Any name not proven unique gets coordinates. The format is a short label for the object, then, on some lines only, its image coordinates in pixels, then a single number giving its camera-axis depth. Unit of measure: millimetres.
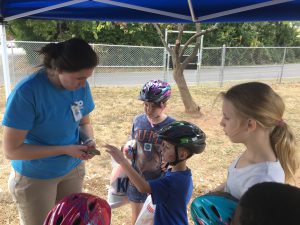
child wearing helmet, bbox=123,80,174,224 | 2840
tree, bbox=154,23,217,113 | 8641
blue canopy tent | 3004
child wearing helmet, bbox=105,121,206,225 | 1988
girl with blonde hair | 1641
